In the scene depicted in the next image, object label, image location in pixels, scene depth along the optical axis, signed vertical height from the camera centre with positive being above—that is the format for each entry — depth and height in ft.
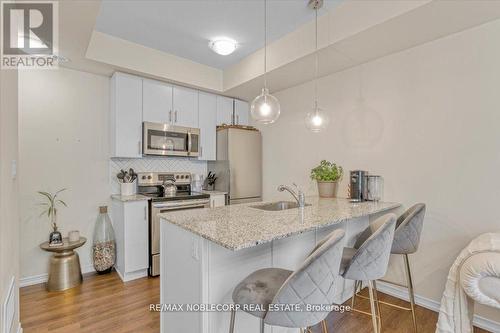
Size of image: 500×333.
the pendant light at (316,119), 7.64 +1.47
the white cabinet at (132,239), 9.05 -2.78
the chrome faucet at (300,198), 6.86 -0.90
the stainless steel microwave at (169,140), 10.23 +1.18
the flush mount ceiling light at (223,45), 8.79 +4.38
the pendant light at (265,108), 6.56 +1.56
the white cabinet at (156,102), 10.26 +2.78
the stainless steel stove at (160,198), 9.49 -1.34
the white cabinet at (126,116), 9.62 +2.03
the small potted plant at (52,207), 8.75 -1.53
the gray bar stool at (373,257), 4.64 -1.77
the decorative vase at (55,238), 8.54 -2.55
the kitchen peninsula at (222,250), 4.24 -1.74
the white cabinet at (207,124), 11.96 +2.12
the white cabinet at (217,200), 11.18 -1.57
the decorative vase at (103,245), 9.50 -3.08
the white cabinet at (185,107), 11.11 +2.76
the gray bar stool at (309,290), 3.36 -1.74
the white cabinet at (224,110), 12.62 +2.94
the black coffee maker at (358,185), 8.25 -0.65
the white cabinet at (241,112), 13.30 +2.98
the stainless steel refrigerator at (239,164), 11.94 +0.10
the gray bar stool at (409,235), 6.05 -1.74
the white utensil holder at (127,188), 10.12 -0.92
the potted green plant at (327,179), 9.01 -0.48
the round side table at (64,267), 8.29 -3.49
